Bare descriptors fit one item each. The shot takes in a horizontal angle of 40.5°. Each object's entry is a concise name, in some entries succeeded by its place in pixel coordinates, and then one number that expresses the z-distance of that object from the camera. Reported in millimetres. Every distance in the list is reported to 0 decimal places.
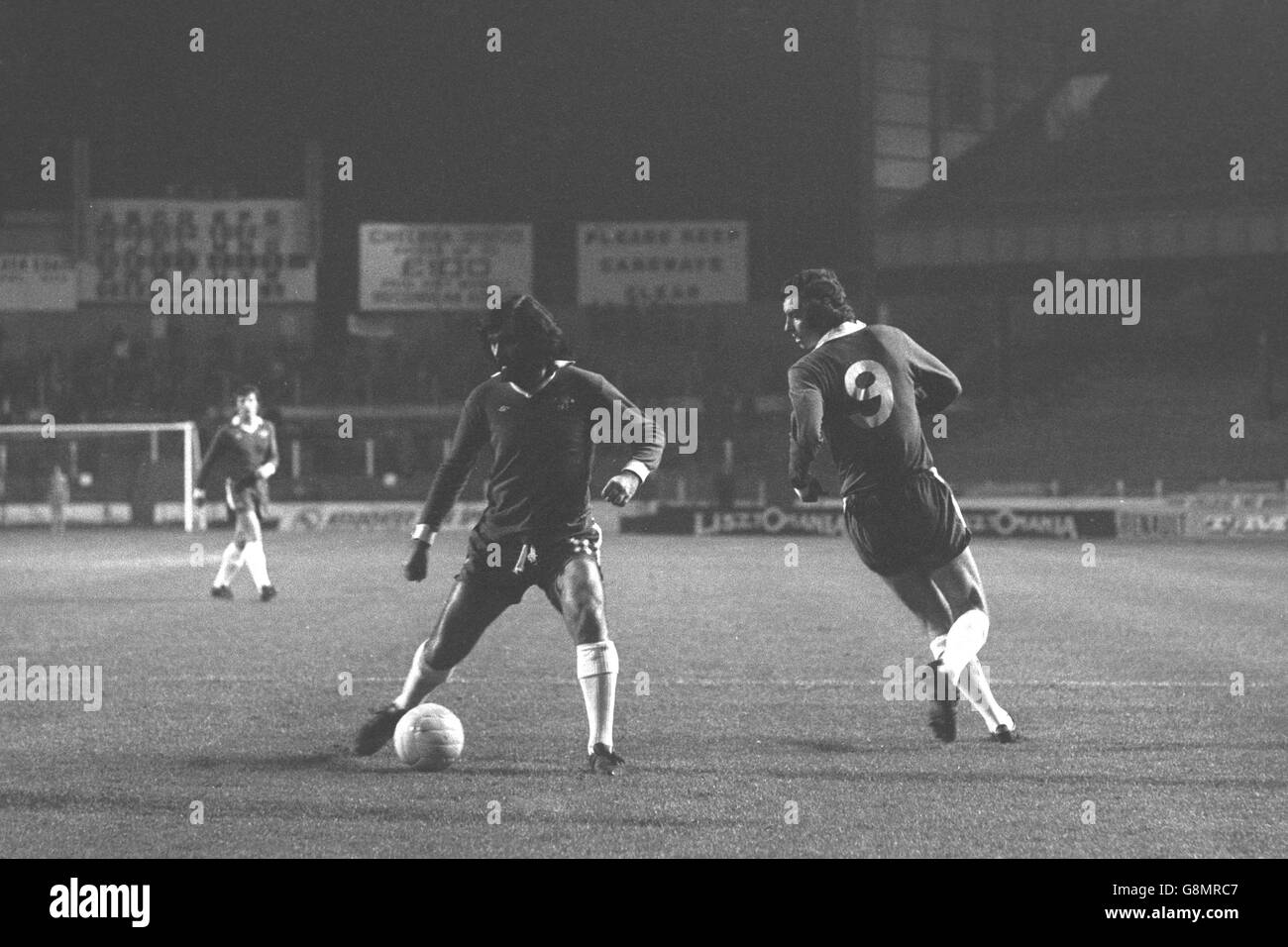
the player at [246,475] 18031
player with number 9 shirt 8000
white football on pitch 7902
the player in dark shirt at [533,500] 7797
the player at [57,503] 37750
